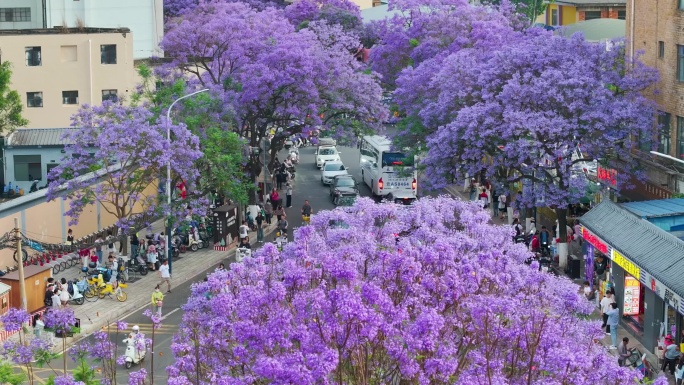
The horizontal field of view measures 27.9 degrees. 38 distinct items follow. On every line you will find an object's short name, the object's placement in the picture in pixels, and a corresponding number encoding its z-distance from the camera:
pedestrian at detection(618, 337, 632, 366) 36.00
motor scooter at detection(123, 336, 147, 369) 36.19
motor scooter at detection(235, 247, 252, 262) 48.83
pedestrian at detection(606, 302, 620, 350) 39.41
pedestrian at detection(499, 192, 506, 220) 59.83
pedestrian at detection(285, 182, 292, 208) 65.75
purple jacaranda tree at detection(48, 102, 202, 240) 50.31
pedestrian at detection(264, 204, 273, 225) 61.09
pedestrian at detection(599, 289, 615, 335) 40.38
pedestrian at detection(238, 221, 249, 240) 55.94
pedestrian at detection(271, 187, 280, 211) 62.53
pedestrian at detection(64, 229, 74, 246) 52.94
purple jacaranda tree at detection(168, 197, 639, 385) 24.16
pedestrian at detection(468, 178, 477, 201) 63.75
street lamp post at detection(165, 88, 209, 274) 50.69
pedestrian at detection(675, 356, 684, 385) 34.32
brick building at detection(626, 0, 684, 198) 48.03
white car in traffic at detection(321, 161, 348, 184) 71.19
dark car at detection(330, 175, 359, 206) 62.47
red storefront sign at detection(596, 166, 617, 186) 51.56
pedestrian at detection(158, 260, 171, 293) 47.84
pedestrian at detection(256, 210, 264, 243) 57.88
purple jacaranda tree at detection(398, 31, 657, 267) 49.44
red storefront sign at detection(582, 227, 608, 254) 43.33
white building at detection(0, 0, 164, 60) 85.62
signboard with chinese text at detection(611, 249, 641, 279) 39.78
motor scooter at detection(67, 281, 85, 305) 45.44
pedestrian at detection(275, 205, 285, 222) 58.60
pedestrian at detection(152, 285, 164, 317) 42.81
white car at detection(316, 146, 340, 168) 76.94
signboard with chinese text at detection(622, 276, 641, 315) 41.56
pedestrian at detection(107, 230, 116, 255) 50.47
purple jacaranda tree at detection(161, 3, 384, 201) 60.75
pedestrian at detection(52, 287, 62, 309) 43.56
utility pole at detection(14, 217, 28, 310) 42.38
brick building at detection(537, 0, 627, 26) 106.12
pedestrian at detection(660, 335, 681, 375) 35.91
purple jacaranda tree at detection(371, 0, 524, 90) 70.69
